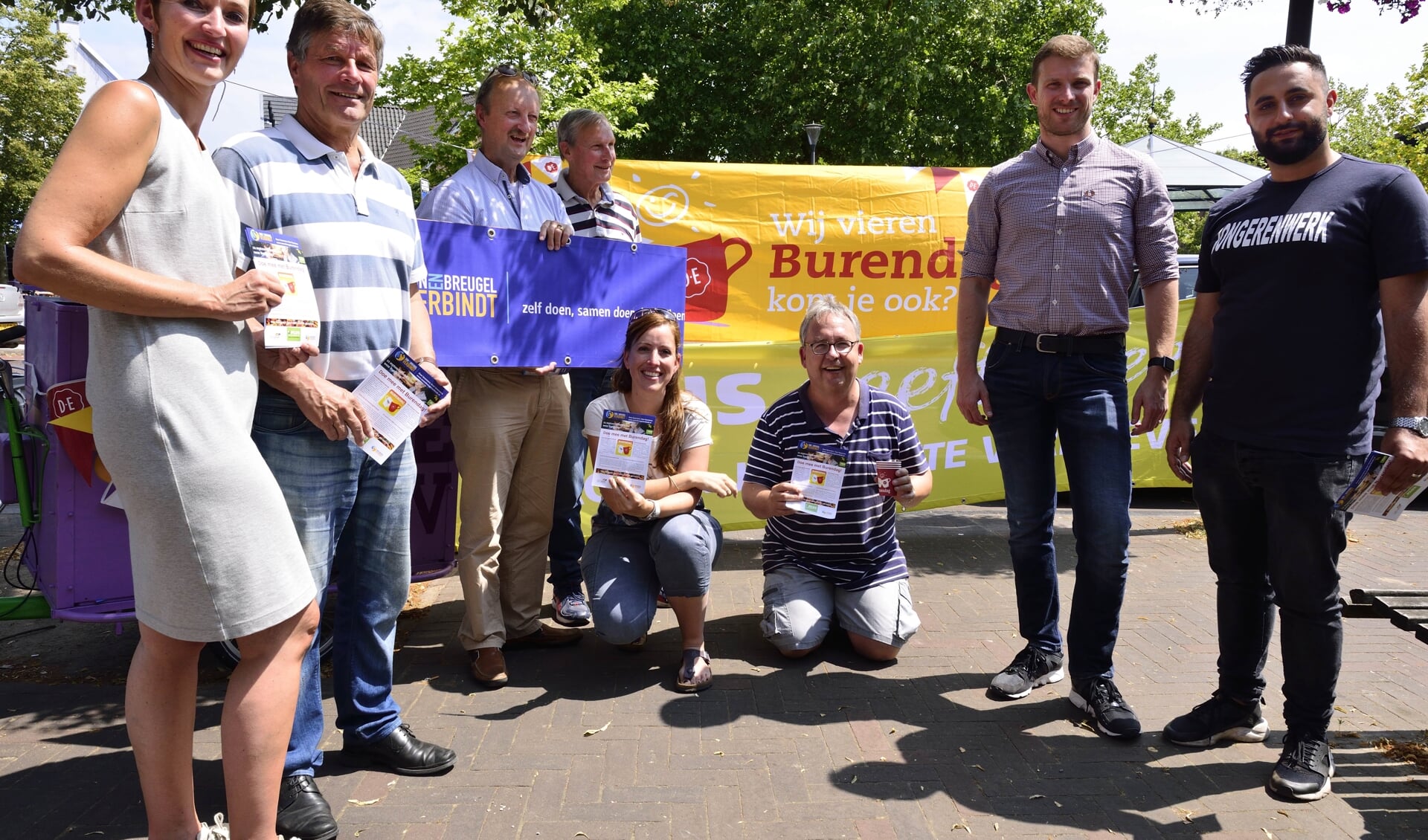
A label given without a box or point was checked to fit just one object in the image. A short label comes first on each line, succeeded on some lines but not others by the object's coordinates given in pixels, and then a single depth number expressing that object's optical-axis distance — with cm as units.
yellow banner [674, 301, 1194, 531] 572
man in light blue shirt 380
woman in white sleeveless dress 191
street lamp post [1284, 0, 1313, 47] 571
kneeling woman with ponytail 377
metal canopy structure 1452
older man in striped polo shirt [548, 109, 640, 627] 432
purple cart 329
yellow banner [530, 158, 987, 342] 597
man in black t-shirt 278
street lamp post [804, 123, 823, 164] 1898
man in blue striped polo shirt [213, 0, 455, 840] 258
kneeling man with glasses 391
